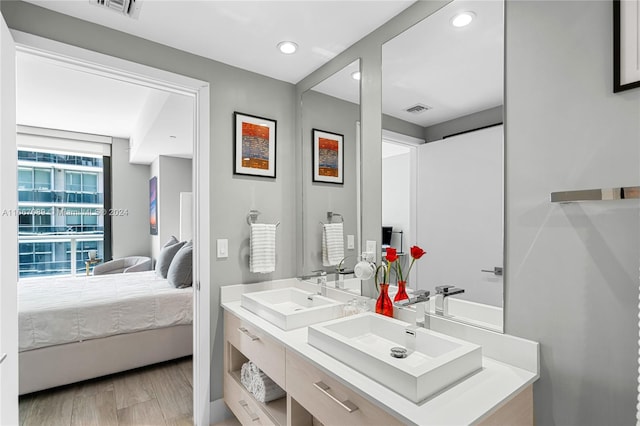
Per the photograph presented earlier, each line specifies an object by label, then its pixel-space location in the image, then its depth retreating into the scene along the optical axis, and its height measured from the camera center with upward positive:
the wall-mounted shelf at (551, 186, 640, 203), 0.88 +0.04
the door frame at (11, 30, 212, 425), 2.07 -0.14
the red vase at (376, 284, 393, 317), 1.65 -0.47
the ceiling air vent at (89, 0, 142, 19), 1.56 +0.97
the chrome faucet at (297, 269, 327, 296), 2.17 -0.46
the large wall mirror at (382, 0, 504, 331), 1.33 +0.26
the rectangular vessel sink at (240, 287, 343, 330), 1.66 -0.55
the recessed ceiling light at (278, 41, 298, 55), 1.94 +0.96
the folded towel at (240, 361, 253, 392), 1.89 -0.95
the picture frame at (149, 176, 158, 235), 4.96 +0.08
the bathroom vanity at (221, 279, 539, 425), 0.99 -0.58
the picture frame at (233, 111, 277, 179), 2.22 +0.44
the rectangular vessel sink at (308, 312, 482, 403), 1.03 -0.53
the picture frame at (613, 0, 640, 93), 0.95 +0.47
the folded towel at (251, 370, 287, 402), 1.79 -0.97
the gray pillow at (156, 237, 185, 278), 3.80 -0.55
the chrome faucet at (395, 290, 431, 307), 1.52 -0.41
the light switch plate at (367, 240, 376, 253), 1.84 -0.20
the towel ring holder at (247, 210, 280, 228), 2.28 -0.04
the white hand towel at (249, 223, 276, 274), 2.22 -0.26
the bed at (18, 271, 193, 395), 2.54 -0.98
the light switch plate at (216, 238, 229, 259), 2.16 -0.25
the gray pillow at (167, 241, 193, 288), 3.28 -0.60
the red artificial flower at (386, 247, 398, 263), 1.62 -0.22
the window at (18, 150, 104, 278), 3.71 -0.03
